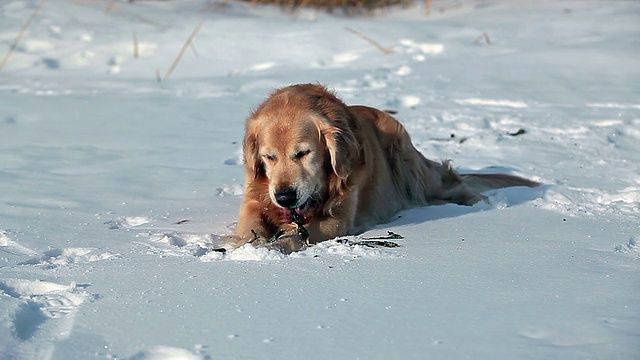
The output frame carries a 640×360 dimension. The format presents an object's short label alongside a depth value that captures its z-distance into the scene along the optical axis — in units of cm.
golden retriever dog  892
